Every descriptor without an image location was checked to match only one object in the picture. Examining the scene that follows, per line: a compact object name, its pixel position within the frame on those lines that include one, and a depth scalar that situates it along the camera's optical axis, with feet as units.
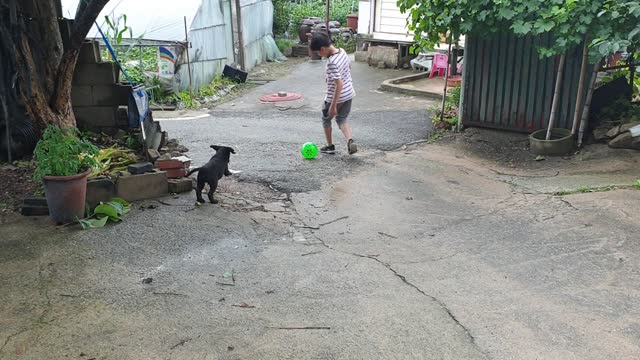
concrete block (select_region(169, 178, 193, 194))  21.77
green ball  27.91
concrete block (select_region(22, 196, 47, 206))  19.40
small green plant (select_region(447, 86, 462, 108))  37.25
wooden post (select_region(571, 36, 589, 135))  27.63
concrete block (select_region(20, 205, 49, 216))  19.36
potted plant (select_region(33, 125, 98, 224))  17.88
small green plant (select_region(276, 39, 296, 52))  72.95
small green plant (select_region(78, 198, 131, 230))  18.58
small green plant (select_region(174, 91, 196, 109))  44.75
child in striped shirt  25.72
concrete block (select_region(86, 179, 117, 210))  19.82
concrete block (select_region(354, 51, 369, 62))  63.70
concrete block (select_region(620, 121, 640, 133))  26.96
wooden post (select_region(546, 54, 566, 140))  29.15
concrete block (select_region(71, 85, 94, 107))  25.39
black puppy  20.45
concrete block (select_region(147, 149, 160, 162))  22.67
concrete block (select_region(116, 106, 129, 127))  25.67
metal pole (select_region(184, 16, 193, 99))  46.52
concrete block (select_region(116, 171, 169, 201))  20.52
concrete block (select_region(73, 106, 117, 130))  25.59
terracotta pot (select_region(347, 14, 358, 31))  76.23
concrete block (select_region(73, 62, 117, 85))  25.22
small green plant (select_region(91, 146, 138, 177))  21.01
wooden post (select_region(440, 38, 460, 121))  34.09
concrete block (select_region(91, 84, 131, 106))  25.49
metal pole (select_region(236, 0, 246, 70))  57.00
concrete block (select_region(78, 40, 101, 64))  25.08
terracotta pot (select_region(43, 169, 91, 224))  18.07
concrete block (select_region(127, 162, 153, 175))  20.88
